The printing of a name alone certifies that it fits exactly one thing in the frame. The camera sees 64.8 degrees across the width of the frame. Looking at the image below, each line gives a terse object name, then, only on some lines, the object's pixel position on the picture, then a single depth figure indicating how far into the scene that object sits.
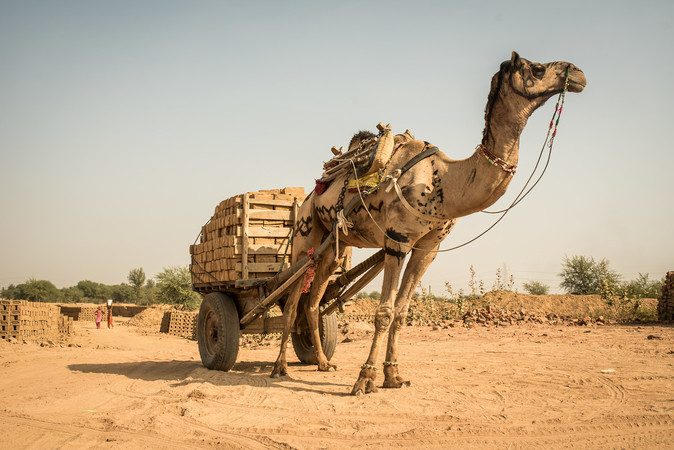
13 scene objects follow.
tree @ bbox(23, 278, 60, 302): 56.94
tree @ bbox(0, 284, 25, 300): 70.00
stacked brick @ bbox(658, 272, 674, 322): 14.45
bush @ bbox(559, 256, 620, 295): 28.84
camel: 5.75
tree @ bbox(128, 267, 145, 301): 67.06
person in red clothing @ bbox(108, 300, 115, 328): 24.53
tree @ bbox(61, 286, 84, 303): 70.69
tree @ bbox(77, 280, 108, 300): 80.00
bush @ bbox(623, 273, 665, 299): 23.38
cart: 8.50
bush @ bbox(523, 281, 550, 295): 36.09
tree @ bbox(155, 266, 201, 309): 34.16
